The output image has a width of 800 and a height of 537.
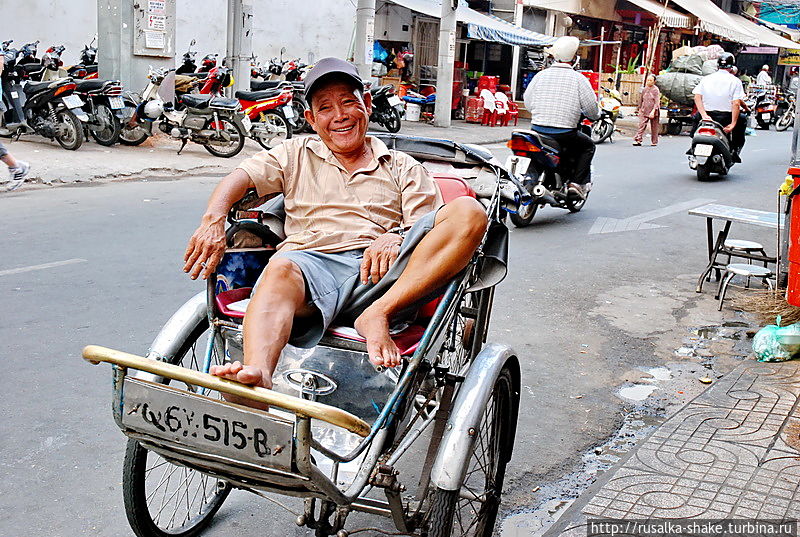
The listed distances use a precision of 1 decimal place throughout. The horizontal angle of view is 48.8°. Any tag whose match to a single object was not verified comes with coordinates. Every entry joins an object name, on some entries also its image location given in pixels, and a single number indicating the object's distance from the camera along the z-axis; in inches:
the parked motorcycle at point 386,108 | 611.5
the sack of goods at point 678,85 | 833.5
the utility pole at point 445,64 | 697.0
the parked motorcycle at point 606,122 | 717.7
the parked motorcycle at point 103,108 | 453.4
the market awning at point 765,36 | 1240.2
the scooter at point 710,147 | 482.3
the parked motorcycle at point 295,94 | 541.3
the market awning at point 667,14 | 1021.2
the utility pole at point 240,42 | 573.9
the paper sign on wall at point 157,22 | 501.4
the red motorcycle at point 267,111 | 493.0
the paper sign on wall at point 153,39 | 501.8
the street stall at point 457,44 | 774.5
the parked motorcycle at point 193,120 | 470.0
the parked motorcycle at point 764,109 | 929.5
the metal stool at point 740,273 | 251.0
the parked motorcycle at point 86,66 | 541.0
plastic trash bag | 200.1
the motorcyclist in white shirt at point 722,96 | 477.1
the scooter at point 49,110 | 439.2
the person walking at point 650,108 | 711.1
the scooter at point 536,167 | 344.5
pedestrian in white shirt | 1086.9
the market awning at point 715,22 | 1074.7
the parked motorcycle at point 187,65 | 554.3
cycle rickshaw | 86.3
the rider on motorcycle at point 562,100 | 343.6
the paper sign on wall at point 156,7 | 498.9
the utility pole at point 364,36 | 655.1
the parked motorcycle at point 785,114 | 961.5
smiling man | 106.3
